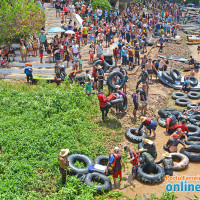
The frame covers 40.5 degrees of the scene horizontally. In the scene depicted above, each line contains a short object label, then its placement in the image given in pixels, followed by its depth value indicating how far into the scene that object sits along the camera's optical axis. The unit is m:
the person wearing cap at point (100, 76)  16.73
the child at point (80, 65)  19.91
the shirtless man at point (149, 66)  20.07
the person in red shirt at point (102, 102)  13.52
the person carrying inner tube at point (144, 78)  16.80
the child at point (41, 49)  20.51
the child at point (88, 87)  16.11
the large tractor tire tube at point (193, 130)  13.60
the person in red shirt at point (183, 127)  13.12
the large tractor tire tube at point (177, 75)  21.22
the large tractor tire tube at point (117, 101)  14.26
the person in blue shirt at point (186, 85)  19.83
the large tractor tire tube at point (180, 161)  11.02
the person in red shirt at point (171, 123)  13.82
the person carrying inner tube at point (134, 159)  10.27
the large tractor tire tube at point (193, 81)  20.77
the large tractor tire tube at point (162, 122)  14.86
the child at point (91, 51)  21.25
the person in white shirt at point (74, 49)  20.44
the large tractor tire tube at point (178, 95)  18.78
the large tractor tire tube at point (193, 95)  18.87
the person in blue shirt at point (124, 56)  21.51
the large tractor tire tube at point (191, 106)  16.77
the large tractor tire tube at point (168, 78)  20.78
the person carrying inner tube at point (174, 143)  11.88
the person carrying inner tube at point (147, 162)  10.44
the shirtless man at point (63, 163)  9.35
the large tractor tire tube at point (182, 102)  17.55
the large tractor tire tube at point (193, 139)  13.19
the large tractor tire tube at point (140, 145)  12.24
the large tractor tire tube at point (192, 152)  11.69
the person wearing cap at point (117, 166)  9.56
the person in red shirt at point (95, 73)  17.30
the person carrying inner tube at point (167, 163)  10.58
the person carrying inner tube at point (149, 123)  12.91
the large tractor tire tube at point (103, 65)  19.33
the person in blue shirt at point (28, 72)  17.66
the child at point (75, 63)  19.26
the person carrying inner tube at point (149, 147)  11.01
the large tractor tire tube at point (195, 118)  15.10
